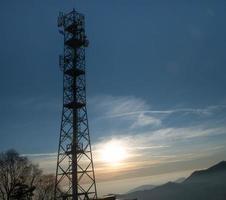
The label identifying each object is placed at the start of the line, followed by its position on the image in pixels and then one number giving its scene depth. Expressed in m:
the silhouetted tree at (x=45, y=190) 62.91
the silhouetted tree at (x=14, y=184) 50.34
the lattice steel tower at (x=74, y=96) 45.25
